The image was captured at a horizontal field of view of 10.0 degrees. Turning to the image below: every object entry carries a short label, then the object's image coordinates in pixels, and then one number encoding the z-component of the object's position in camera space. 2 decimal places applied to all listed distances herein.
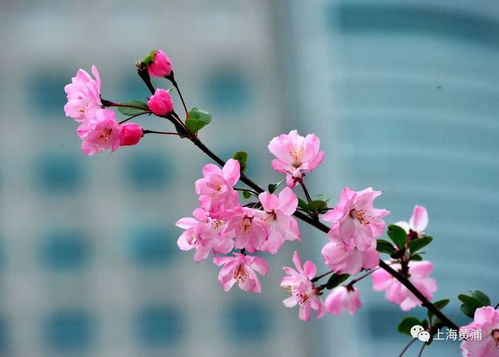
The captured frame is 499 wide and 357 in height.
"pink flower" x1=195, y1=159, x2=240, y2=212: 1.93
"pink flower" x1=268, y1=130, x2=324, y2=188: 1.96
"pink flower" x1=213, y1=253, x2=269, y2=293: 1.98
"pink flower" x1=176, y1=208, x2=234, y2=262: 1.95
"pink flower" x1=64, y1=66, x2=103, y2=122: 1.98
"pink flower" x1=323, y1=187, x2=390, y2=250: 1.94
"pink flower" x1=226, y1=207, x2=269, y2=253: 1.94
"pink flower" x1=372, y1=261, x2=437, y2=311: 2.05
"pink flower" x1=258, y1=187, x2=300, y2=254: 1.94
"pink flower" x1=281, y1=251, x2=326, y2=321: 2.00
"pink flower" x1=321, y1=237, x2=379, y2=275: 1.94
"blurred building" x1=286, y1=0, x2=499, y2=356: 22.13
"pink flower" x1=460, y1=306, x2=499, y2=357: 1.94
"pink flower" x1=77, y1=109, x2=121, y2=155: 1.96
